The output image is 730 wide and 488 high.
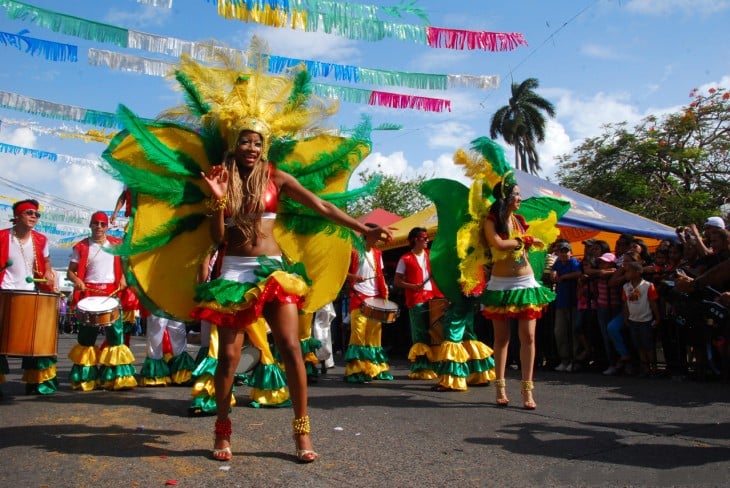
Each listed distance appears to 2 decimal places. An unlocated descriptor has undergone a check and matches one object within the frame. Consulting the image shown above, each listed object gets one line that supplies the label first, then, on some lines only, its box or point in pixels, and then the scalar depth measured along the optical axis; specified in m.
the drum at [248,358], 5.57
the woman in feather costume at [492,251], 5.64
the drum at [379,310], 7.68
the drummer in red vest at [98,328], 6.79
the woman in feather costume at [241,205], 3.81
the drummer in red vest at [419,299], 8.06
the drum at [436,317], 7.96
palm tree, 37.53
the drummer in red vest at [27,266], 6.40
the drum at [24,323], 5.90
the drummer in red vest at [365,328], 7.87
